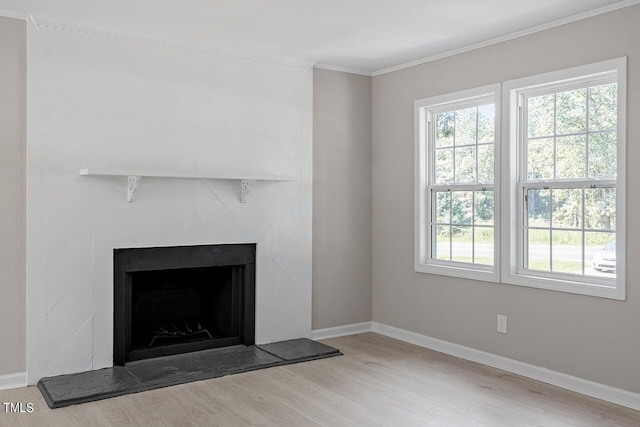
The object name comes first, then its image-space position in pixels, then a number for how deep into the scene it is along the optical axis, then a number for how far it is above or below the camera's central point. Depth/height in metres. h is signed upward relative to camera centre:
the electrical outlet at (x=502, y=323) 4.25 -0.78
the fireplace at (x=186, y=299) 4.30 -0.67
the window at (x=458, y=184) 4.45 +0.29
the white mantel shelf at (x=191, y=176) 3.86 +0.31
